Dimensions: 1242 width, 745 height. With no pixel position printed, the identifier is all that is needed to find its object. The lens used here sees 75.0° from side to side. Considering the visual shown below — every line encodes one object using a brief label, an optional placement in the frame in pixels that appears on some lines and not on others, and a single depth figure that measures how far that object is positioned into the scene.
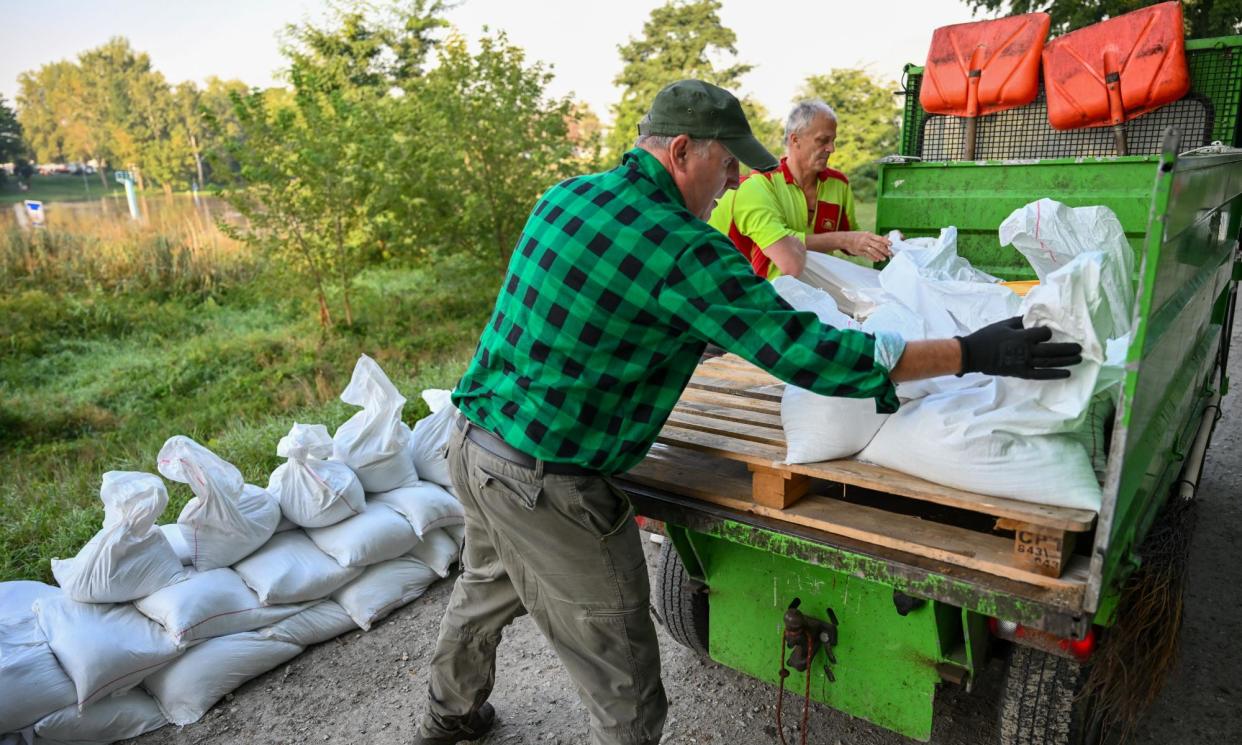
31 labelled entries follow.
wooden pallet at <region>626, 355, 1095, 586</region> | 1.70
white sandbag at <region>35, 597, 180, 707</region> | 2.75
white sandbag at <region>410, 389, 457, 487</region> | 4.10
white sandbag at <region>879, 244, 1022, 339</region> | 2.40
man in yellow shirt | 3.16
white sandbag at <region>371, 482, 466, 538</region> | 3.77
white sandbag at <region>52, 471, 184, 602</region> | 2.91
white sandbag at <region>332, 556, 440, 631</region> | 3.49
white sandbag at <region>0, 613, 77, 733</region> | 2.62
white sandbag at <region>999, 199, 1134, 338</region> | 2.42
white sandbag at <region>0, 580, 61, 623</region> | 2.93
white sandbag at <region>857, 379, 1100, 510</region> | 1.75
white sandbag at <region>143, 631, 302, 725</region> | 2.96
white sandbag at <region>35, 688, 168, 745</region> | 2.71
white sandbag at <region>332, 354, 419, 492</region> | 3.78
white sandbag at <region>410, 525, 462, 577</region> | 3.85
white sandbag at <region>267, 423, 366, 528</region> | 3.49
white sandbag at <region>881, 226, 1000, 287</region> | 3.10
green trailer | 1.67
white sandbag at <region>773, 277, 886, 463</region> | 2.03
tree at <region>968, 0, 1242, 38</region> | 10.10
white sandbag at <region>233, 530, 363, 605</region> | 3.25
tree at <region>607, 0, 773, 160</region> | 28.78
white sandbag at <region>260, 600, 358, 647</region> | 3.26
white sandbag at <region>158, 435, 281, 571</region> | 3.19
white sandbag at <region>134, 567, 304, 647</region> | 2.97
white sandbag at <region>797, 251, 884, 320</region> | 3.04
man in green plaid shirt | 1.77
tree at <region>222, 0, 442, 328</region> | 8.38
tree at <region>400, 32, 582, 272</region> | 9.70
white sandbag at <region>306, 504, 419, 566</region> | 3.50
